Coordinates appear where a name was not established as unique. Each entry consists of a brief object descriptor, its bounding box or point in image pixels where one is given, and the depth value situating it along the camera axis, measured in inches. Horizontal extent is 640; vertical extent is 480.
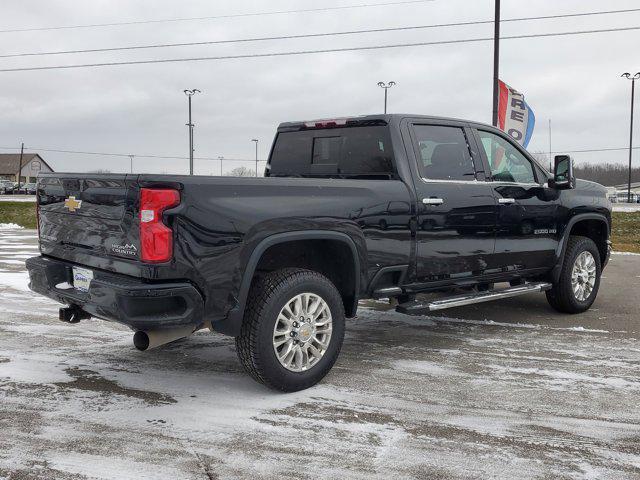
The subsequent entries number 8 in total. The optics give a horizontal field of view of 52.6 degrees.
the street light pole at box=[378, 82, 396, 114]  1738.6
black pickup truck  152.9
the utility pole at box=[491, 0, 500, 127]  703.7
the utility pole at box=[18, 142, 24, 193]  3169.5
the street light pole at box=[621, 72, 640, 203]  1863.9
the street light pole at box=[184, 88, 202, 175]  1227.1
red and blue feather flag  626.5
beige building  3420.3
